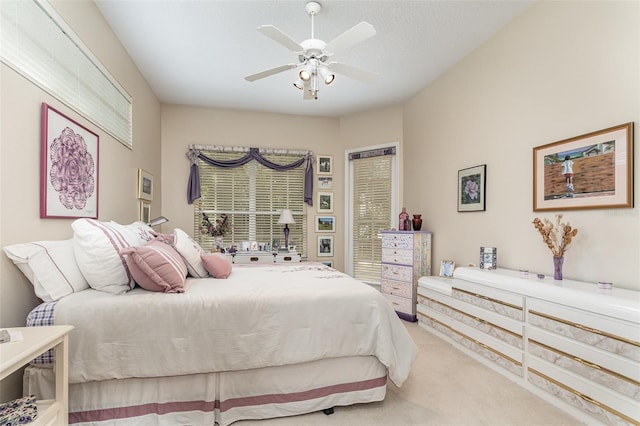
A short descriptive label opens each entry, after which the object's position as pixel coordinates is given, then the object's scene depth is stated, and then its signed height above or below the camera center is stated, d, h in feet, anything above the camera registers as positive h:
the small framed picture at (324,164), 17.83 +2.66
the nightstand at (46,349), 3.91 -1.81
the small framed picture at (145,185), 12.16 +1.06
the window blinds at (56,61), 5.57 +3.15
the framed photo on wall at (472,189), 10.79 +0.86
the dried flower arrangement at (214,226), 16.12 -0.70
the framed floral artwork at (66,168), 6.39 +0.98
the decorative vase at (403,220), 14.28 -0.33
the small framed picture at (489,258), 9.91 -1.36
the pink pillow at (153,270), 6.36 -1.14
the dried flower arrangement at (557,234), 7.52 -0.48
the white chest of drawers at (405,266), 13.07 -2.17
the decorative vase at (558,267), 7.68 -1.26
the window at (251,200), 16.56 +0.64
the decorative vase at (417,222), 13.89 -0.38
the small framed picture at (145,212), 12.49 +0.01
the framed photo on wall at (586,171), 6.68 +0.98
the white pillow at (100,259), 6.26 -0.91
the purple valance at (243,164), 16.05 +2.45
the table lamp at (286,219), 16.26 -0.31
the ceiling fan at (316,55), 7.21 +3.92
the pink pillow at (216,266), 8.46 -1.40
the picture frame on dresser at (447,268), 12.11 -2.04
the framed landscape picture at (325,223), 17.78 -0.58
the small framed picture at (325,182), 17.83 +1.68
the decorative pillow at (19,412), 4.22 -2.67
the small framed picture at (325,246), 17.72 -1.81
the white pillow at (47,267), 5.56 -0.99
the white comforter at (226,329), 5.74 -2.22
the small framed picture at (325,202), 17.81 +0.59
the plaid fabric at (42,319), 5.48 -1.80
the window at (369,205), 16.71 +0.42
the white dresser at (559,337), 5.74 -2.69
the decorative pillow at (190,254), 8.14 -1.06
